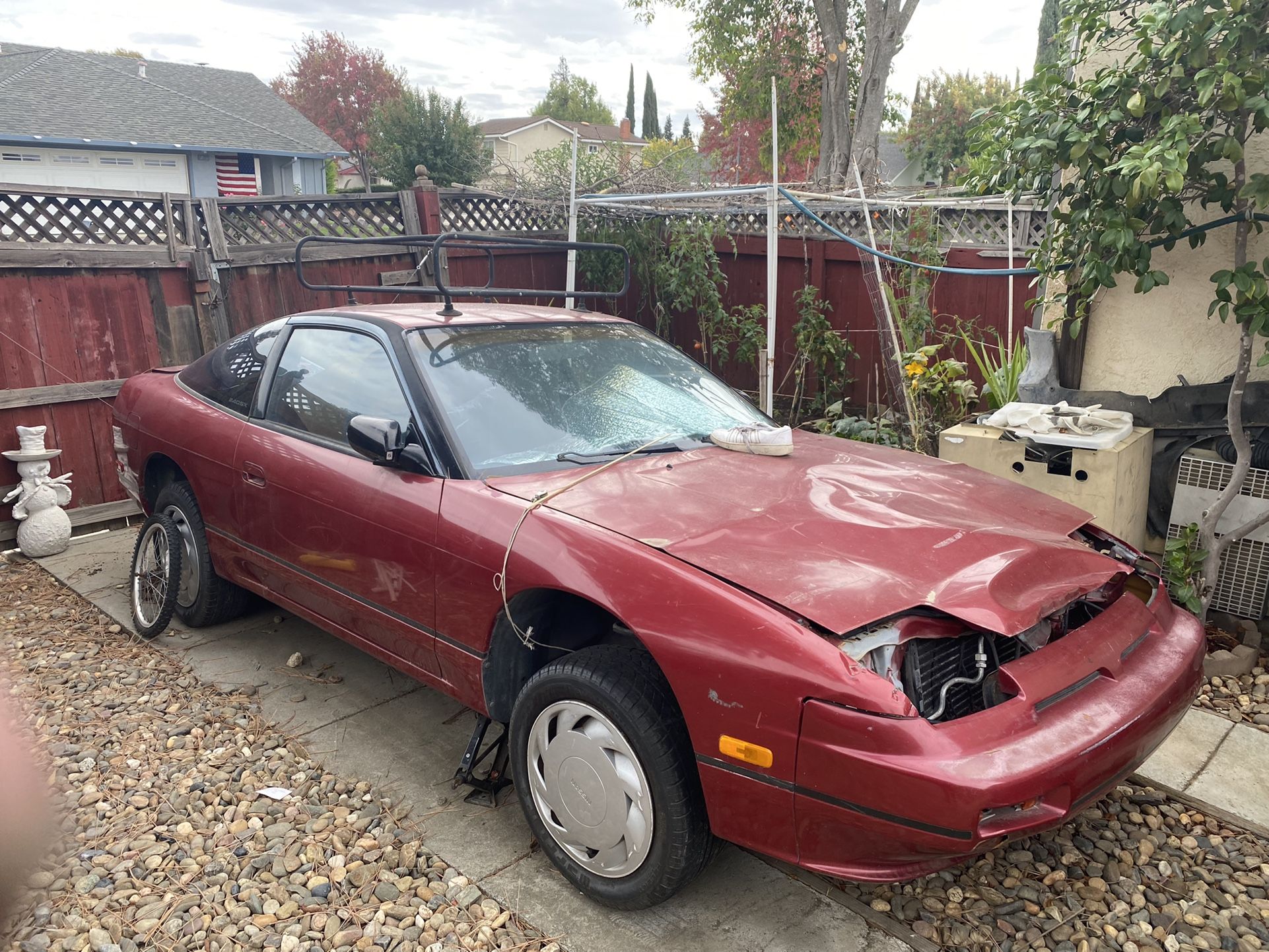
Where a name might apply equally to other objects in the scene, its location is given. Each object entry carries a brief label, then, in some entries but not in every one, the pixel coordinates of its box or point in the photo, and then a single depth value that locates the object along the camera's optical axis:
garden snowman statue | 5.78
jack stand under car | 3.05
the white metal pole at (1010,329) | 5.83
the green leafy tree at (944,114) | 29.92
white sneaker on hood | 3.33
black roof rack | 3.52
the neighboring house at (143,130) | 20.61
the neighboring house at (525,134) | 45.09
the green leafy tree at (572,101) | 61.50
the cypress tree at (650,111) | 71.12
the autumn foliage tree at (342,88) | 39.81
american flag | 23.80
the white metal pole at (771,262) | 5.39
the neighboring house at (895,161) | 33.97
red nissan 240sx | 2.05
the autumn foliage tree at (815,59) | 12.70
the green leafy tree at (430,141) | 21.72
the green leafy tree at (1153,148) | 3.37
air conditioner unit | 4.05
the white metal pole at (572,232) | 6.96
